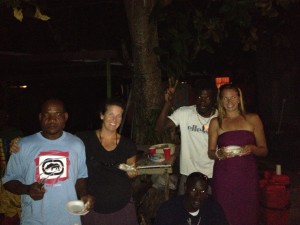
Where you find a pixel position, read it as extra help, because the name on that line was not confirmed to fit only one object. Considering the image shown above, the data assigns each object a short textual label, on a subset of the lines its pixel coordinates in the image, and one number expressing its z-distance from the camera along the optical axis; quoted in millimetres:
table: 3704
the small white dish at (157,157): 3848
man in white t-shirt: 3449
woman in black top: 2736
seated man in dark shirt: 2758
